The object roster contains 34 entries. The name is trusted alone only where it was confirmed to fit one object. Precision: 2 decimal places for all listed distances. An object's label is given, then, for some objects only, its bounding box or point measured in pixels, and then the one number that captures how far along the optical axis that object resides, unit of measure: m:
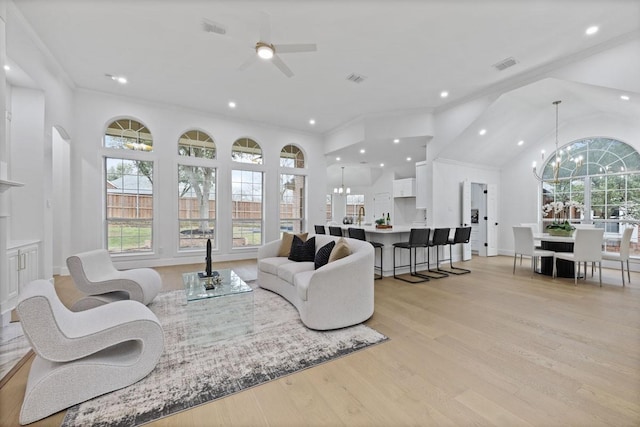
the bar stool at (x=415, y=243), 4.98
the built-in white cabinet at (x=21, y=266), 3.16
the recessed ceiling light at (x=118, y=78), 4.71
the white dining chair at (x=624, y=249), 4.55
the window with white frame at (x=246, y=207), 6.84
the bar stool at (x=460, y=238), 5.63
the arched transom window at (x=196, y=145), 6.25
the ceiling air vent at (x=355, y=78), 4.62
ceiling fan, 3.10
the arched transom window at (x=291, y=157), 7.57
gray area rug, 1.69
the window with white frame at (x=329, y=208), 13.23
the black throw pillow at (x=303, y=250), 3.95
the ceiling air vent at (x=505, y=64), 4.18
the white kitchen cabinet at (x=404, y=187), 9.31
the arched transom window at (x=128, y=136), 5.59
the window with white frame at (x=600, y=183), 5.80
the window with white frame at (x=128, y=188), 5.62
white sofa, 2.71
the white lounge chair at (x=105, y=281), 2.88
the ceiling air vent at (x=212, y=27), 3.29
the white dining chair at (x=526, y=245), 5.12
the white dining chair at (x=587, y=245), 4.46
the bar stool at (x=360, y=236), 5.01
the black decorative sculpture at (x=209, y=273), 3.09
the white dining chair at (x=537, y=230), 6.19
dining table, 5.02
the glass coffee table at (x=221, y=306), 2.57
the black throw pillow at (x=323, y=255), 3.37
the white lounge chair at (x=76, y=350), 1.61
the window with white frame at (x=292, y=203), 7.57
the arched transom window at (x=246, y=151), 6.86
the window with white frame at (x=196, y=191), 6.24
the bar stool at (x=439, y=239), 5.31
